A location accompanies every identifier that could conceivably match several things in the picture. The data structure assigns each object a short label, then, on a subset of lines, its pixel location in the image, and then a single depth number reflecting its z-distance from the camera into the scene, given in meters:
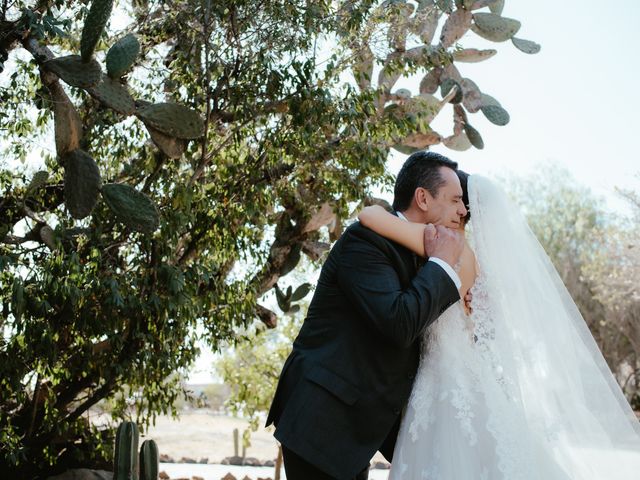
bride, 2.24
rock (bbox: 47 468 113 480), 6.87
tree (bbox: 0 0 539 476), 4.99
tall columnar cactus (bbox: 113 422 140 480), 5.37
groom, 2.20
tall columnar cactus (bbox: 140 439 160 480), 5.77
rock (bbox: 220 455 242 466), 12.55
